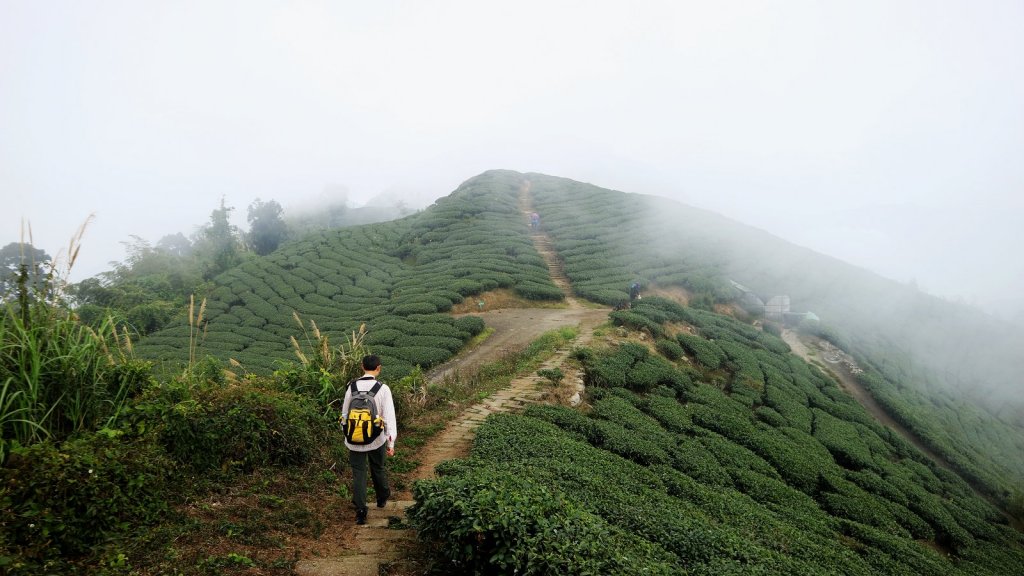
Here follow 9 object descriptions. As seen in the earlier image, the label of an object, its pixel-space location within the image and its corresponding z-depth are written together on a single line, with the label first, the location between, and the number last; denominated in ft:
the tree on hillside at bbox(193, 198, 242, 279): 124.22
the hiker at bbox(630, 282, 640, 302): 71.87
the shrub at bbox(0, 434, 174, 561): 10.58
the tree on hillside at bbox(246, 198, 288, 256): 150.41
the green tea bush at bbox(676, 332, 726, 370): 50.90
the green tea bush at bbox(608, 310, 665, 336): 53.21
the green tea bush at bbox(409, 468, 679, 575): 11.80
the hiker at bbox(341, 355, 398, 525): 16.47
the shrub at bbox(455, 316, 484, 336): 57.11
